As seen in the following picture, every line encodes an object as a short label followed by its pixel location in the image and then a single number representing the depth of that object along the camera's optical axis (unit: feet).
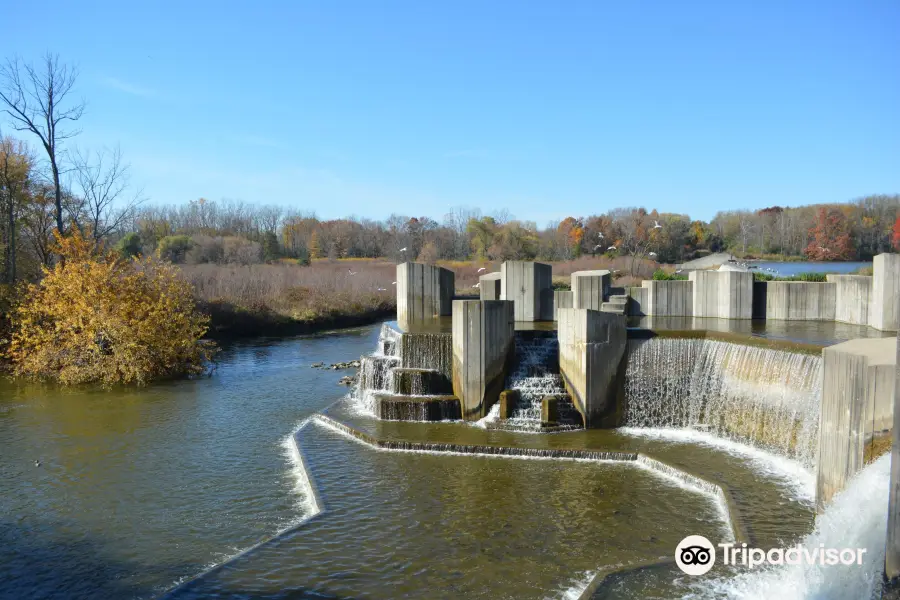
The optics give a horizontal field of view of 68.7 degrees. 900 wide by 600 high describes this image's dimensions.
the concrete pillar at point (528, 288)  59.00
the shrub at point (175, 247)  174.97
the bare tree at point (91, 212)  80.18
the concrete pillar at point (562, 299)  61.11
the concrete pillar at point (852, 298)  50.42
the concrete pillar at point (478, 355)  42.83
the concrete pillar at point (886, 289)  45.14
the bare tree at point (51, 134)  71.87
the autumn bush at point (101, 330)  56.29
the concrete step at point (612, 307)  53.98
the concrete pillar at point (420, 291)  60.23
